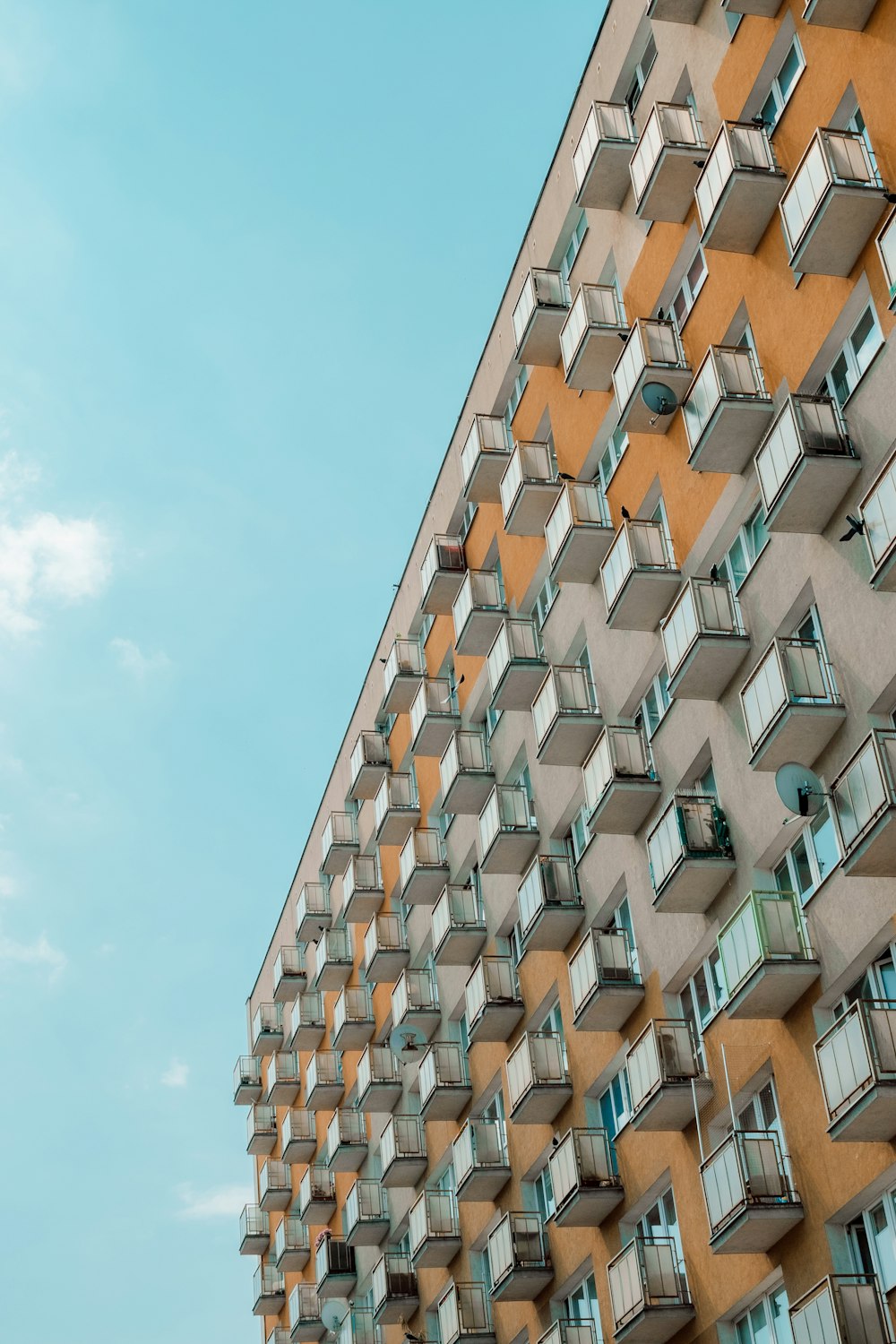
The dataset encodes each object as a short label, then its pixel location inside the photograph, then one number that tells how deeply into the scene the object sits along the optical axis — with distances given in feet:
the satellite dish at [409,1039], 133.28
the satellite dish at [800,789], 74.90
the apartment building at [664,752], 75.20
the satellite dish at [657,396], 93.86
